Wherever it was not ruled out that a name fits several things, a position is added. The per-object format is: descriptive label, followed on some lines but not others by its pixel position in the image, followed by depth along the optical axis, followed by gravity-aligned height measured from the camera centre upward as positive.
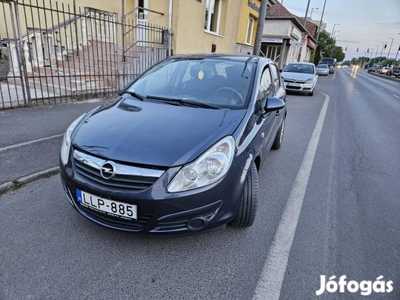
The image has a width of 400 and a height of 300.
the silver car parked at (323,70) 30.81 -1.04
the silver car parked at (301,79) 12.02 -0.89
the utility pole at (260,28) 10.12 +0.98
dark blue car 1.92 -0.81
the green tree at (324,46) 57.09 +3.11
